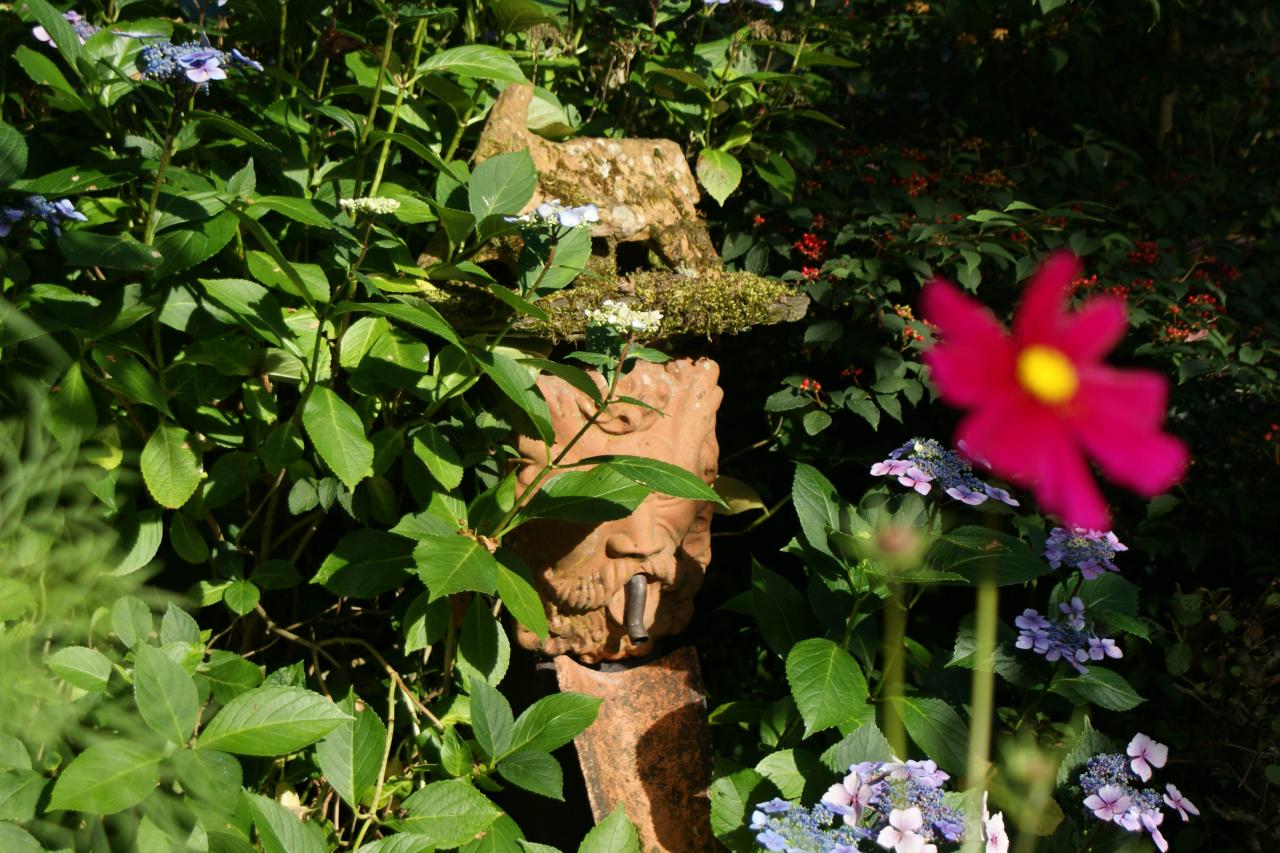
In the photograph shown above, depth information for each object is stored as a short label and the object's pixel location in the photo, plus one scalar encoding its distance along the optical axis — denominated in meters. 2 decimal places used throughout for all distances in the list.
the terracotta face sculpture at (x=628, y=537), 2.00
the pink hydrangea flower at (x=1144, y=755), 1.68
